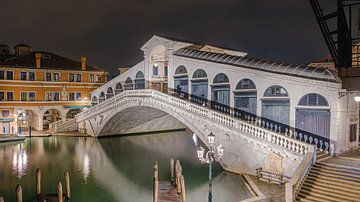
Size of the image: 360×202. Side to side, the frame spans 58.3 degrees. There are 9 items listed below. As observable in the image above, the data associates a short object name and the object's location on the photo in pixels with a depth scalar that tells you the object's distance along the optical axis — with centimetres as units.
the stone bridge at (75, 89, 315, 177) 1509
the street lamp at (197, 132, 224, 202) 1147
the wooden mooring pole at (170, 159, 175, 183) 1762
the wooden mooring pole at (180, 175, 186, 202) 1369
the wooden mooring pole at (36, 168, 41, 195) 1512
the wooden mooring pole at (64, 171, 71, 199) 1525
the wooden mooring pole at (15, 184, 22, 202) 1316
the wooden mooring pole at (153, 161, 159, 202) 1355
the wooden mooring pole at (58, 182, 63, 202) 1333
